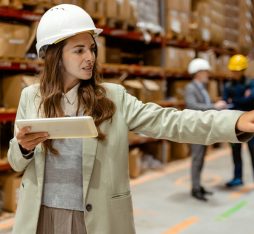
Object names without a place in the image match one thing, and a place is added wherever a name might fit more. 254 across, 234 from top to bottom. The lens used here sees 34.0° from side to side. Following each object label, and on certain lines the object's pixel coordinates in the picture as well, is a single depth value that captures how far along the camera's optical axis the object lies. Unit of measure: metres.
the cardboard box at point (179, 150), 7.73
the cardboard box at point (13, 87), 4.66
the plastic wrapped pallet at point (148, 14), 6.47
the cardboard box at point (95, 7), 5.37
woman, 1.82
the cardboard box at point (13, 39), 4.41
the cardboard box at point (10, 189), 4.52
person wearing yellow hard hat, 5.30
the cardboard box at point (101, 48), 5.55
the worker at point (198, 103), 5.05
